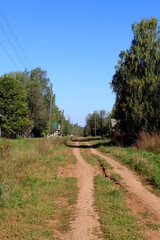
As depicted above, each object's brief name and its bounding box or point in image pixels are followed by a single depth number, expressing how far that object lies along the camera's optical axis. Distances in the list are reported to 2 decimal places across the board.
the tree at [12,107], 45.75
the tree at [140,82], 26.38
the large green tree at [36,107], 57.50
